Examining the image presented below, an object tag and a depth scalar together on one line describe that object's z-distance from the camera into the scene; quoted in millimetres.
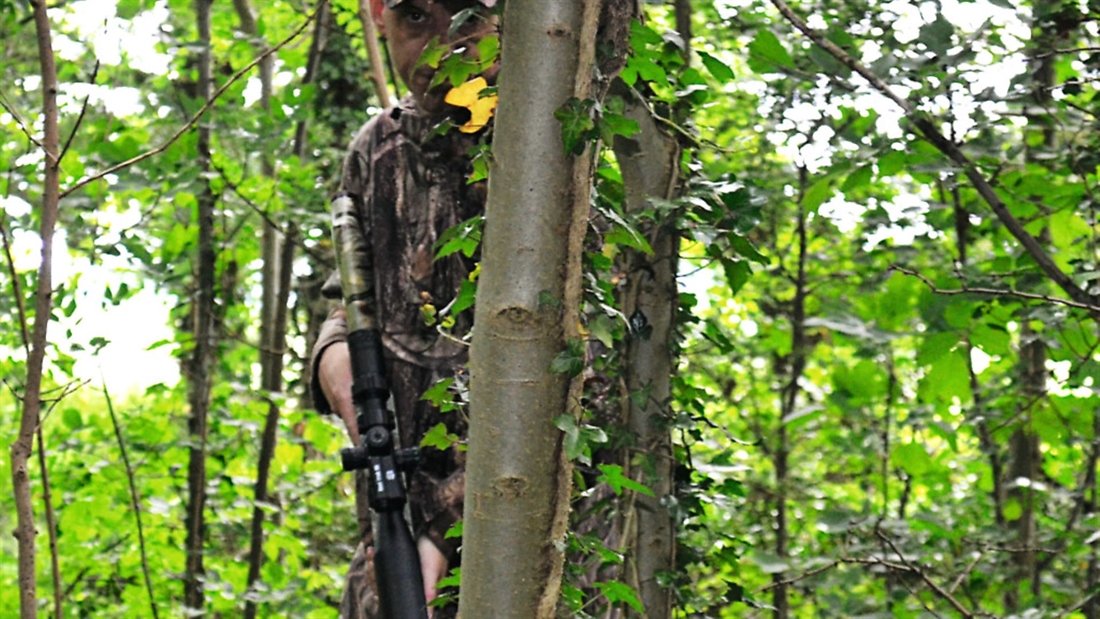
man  4258
